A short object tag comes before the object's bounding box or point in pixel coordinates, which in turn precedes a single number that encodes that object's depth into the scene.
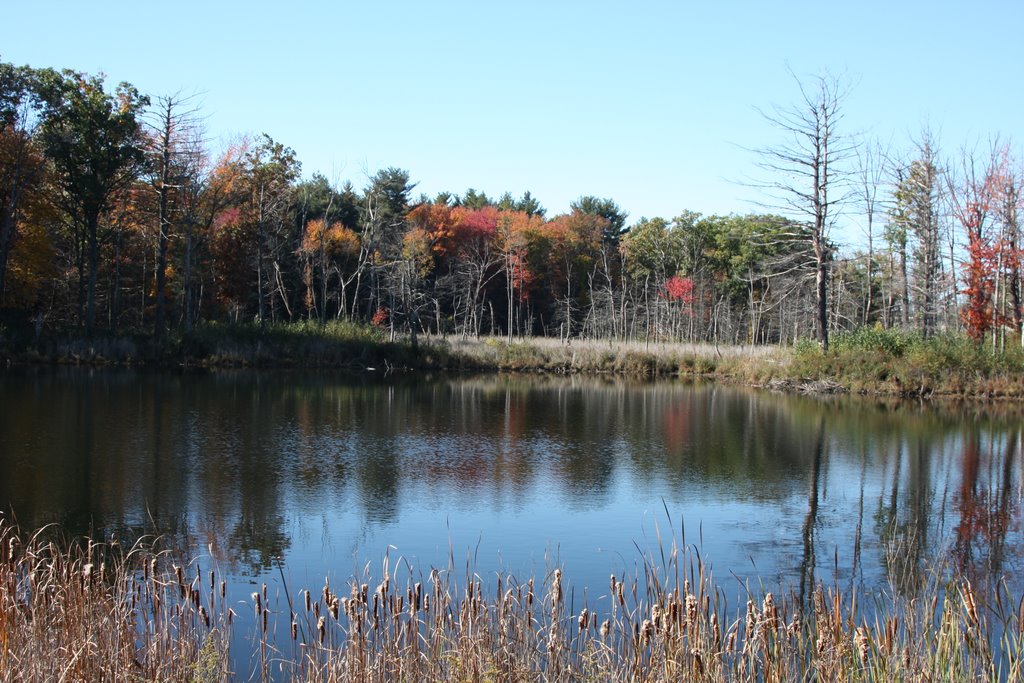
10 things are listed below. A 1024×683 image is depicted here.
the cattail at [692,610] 5.19
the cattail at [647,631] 5.15
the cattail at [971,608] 5.27
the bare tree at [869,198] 37.34
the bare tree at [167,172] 36.93
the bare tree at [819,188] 32.81
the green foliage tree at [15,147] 34.00
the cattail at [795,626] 5.65
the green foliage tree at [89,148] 34.56
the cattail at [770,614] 5.09
